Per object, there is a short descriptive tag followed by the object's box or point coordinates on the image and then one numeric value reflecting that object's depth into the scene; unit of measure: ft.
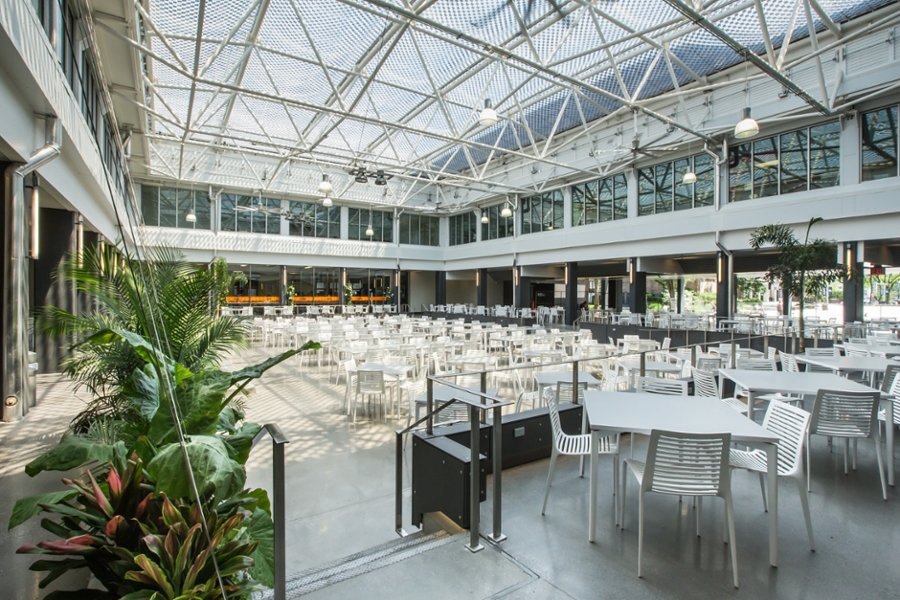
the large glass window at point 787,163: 40.32
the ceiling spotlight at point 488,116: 28.24
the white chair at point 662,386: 14.92
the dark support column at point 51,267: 26.23
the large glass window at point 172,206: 67.46
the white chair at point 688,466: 8.22
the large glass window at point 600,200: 58.90
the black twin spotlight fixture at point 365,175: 48.83
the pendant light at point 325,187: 38.59
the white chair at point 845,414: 11.62
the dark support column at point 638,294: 55.57
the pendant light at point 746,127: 25.35
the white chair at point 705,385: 16.03
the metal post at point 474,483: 8.70
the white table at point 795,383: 12.26
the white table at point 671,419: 8.67
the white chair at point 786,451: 9.10
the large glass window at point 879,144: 36.78
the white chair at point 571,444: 10.62
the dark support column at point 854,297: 37.73
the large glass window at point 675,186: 49.83
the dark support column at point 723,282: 47.60
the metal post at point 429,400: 11.46
